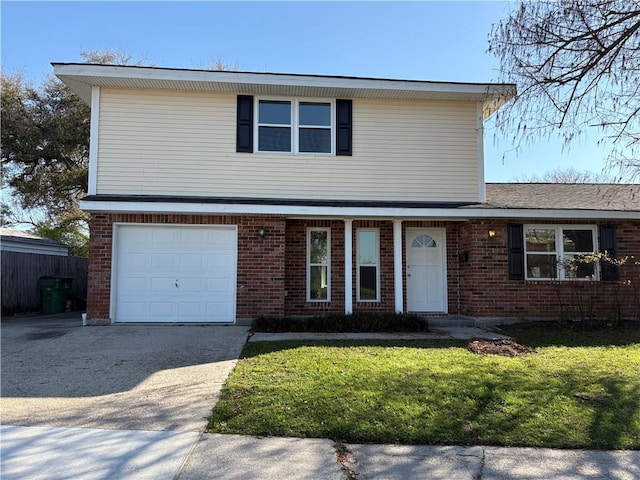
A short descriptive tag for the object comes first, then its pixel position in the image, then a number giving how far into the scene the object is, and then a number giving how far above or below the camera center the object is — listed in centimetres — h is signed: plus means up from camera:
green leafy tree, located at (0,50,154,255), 1834 +550
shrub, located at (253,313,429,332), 944 -104
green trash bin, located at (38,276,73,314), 1391 -62
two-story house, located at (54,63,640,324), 1038 +151
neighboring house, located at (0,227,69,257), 1464 +103
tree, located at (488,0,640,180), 670 +353
